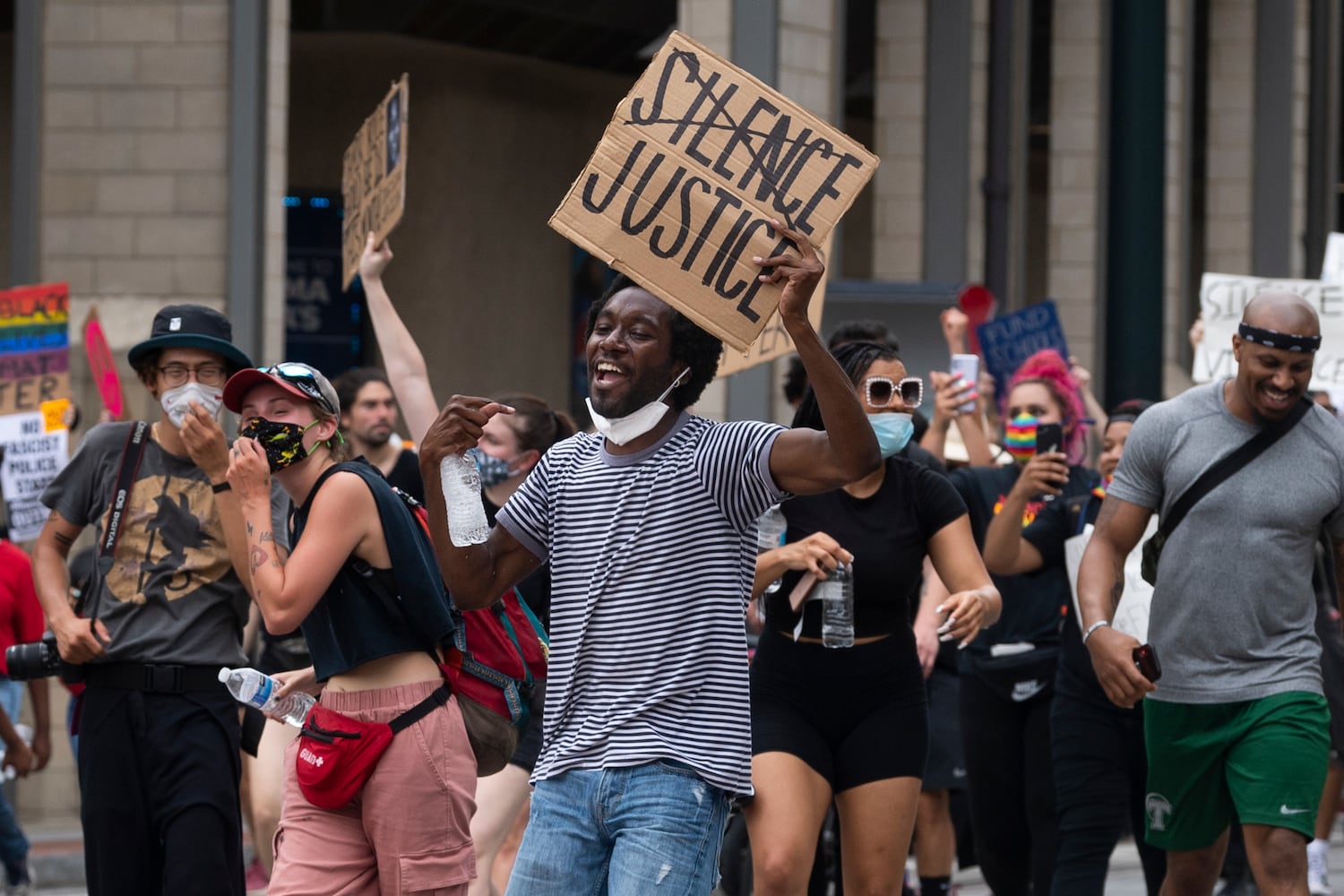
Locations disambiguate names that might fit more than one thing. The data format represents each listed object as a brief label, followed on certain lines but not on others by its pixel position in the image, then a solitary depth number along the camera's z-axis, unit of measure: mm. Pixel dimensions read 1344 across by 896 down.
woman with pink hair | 15719
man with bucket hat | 12156
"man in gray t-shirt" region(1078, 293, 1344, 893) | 12312
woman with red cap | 10367
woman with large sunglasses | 11883
